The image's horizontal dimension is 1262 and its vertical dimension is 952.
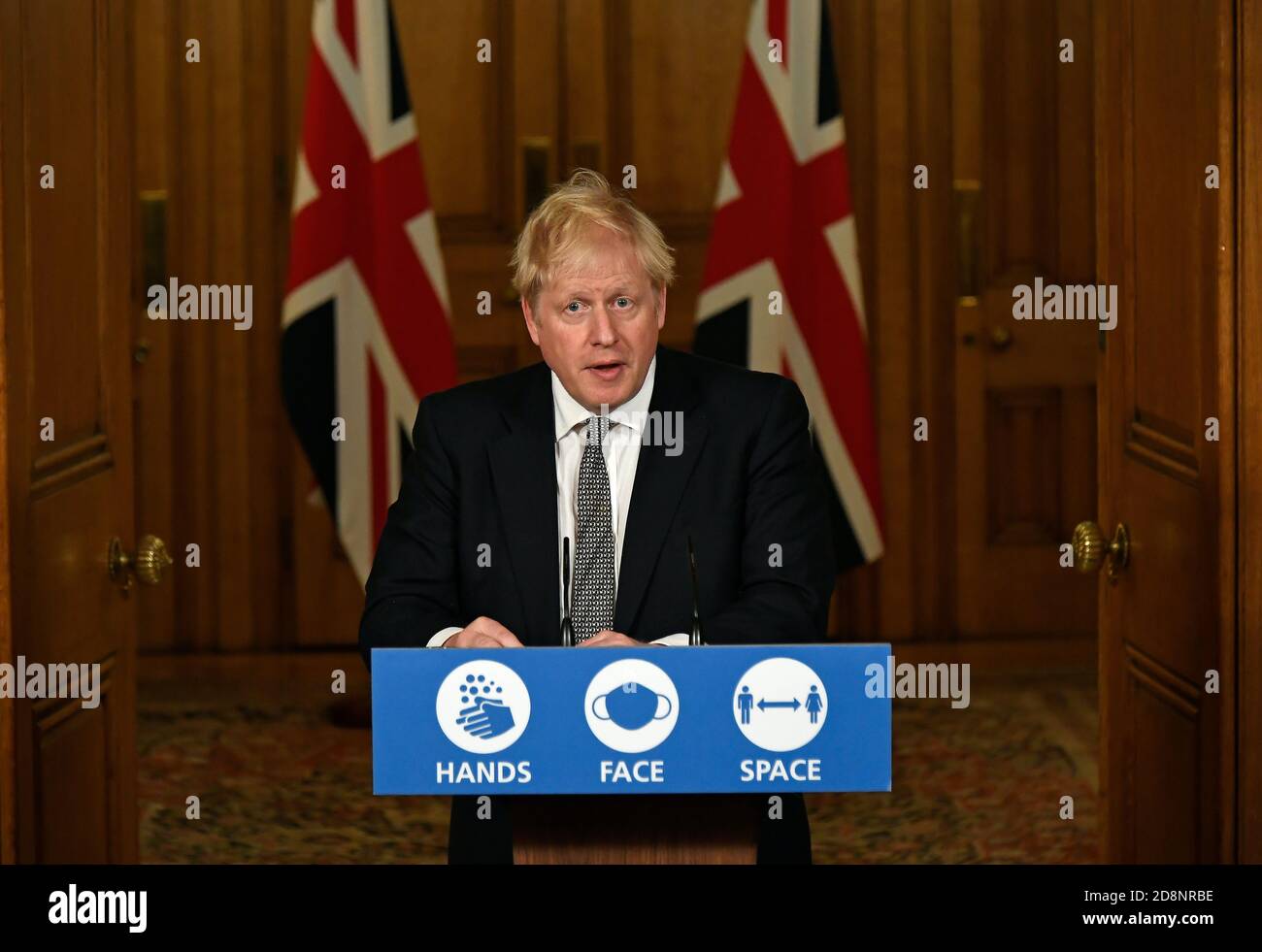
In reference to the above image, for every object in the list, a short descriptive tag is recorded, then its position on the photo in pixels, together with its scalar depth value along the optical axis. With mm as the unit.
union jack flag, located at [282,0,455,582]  5566
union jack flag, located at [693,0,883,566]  5562
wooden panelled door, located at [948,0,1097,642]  5977
